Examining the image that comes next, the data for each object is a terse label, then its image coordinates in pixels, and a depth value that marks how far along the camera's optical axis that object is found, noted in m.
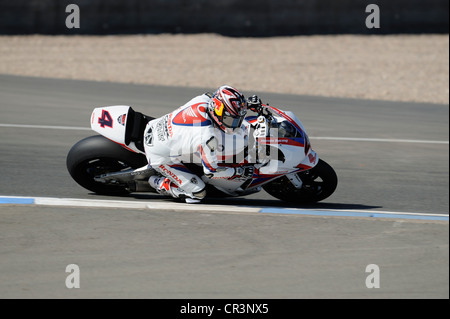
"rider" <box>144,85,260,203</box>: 15.42
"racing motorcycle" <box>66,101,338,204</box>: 15.87
